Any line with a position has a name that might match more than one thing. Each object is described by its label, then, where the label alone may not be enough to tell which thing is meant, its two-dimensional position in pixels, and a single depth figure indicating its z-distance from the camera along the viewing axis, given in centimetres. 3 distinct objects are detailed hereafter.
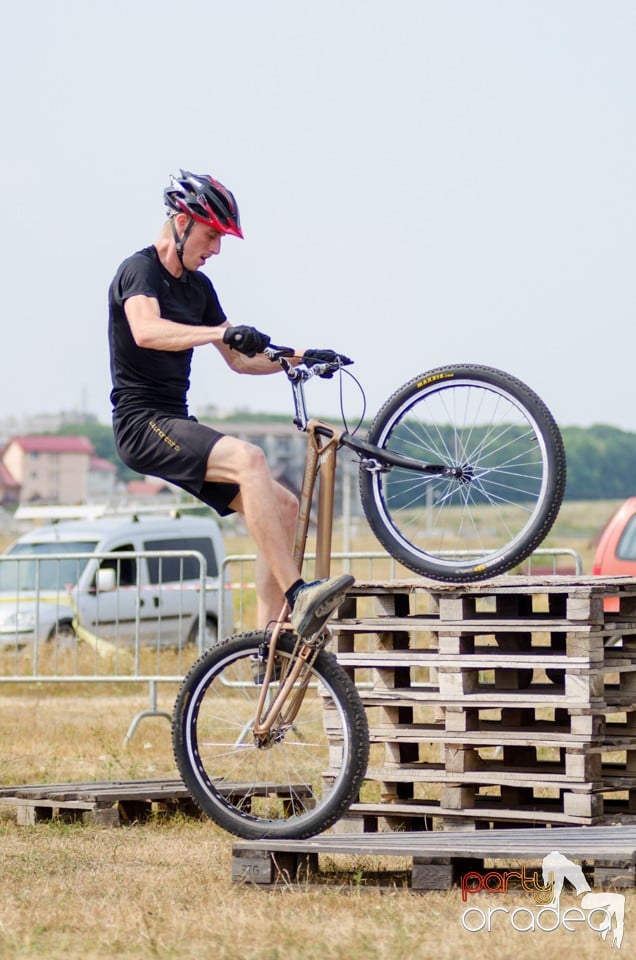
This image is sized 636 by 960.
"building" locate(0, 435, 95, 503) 17275
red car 1521
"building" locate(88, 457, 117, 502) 16780
